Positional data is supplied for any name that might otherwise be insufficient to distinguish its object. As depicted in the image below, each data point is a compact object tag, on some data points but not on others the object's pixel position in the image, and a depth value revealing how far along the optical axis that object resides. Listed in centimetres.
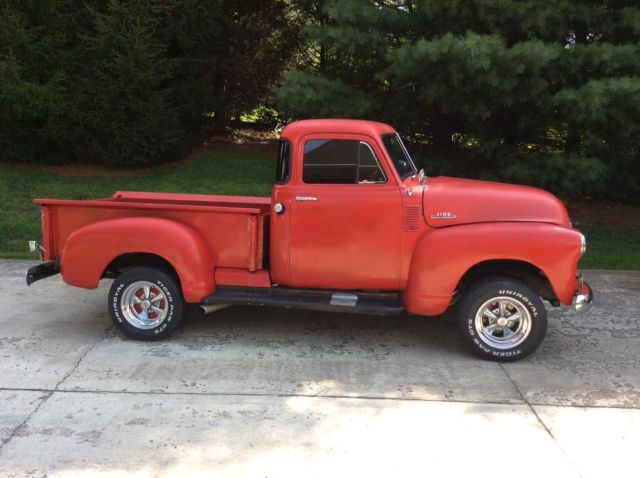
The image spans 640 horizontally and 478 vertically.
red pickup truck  482
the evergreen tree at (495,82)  827
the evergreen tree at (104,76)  1130
